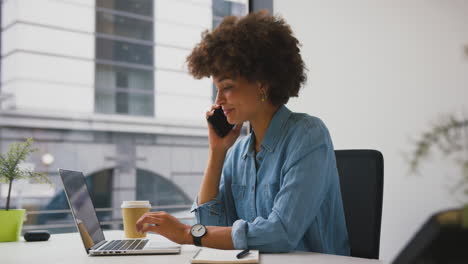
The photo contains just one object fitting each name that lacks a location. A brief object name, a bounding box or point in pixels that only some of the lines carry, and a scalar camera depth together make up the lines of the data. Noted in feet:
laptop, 3.51
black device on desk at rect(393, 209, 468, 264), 1.10
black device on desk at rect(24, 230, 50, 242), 4.84
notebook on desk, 2.90
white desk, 3.14
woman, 3.61
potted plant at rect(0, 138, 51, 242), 5.05
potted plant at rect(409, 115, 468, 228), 1.19
